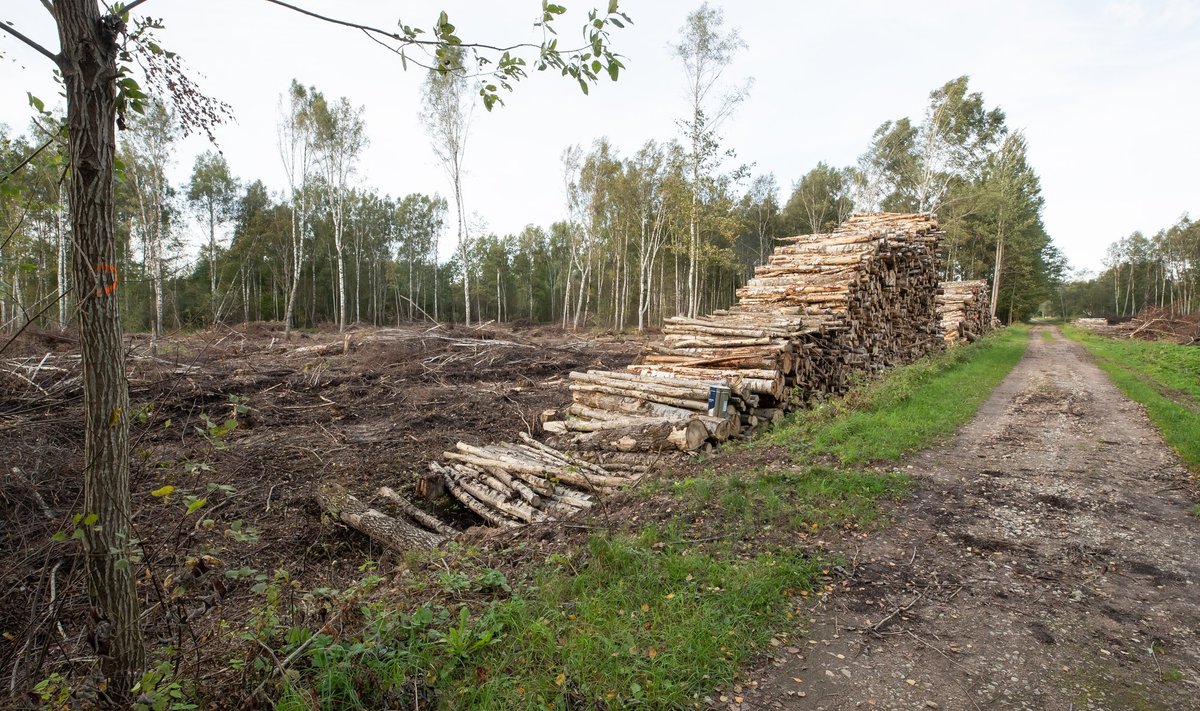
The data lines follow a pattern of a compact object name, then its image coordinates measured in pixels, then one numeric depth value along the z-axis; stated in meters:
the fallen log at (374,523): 5.42
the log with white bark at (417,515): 5.98
